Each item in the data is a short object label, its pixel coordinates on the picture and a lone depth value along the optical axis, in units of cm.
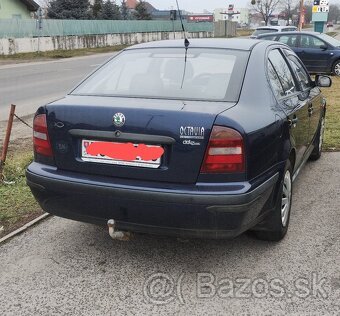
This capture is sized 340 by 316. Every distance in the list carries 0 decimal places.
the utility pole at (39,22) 3221
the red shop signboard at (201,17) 7594
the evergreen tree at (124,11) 5626
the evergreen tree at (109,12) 4991
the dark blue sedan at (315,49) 1722
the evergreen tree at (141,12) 5825
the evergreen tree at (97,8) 5033
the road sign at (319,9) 3231
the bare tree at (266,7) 8125
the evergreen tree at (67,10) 4628
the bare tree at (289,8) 8878
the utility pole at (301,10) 3833
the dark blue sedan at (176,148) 293
